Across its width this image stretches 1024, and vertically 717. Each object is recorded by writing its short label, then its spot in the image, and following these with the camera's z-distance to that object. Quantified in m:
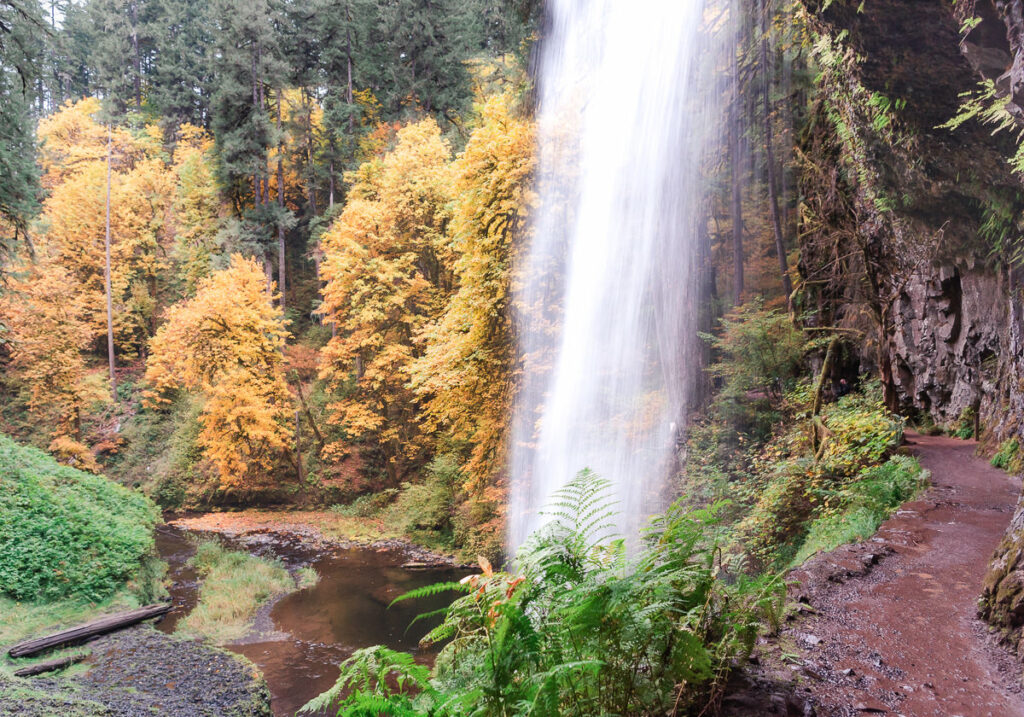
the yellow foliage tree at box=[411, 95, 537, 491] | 12.38
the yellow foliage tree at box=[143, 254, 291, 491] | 19.42
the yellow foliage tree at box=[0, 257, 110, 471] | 21.83
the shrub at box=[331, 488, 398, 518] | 19.40
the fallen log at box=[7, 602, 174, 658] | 8.79
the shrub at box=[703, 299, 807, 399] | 11.24
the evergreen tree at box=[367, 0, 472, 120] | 26.53
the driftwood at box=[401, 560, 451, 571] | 14.70
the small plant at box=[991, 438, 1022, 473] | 7.34
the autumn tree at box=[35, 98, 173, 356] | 26.33
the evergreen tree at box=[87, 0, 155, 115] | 34.97
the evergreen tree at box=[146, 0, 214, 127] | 34.28
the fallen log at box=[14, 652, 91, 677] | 8.27
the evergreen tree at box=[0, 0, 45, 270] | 11.14
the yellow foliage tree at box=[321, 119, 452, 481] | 18.55
